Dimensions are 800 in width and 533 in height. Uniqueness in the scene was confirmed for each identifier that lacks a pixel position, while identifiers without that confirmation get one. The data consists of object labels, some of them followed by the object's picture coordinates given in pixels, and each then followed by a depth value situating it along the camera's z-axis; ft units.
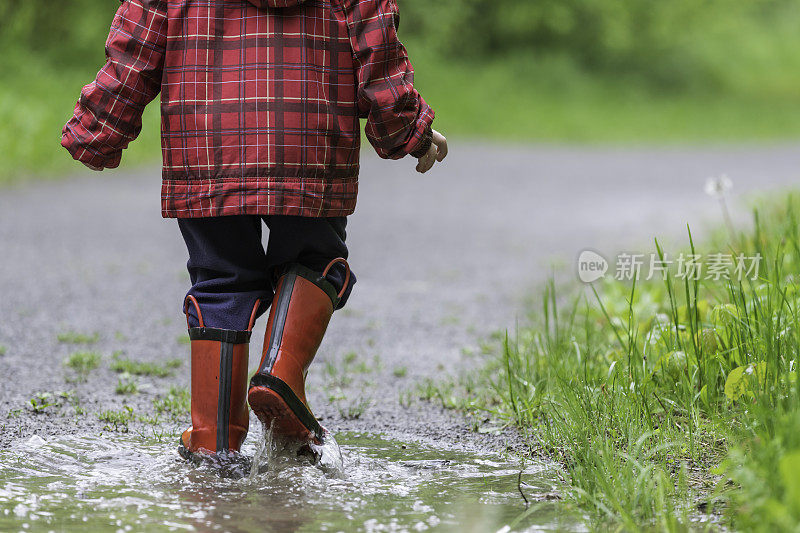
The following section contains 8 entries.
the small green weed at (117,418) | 19.61
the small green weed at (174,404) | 20.89
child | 16.29
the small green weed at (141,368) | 24.53
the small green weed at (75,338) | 27.61
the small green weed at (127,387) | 22.57
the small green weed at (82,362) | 24.50
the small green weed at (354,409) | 21.33
